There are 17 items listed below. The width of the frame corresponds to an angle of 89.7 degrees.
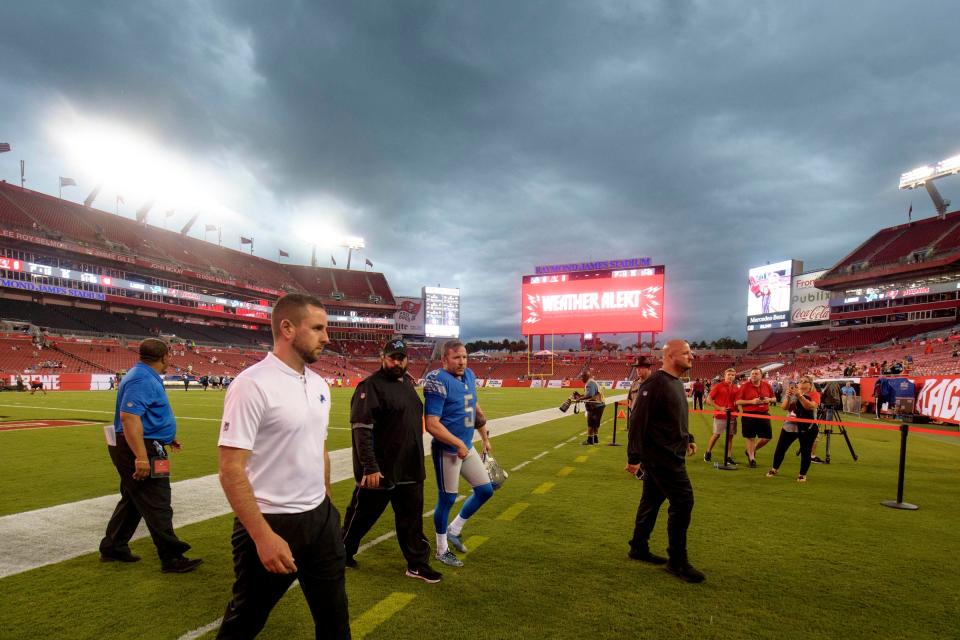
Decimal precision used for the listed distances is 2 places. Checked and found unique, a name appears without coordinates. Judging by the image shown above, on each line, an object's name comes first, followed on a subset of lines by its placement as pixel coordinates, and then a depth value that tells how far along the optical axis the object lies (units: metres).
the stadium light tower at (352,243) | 90.12
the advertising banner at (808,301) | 57.91
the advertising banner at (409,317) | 87.69
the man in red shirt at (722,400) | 9.45
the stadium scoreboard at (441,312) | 86.81
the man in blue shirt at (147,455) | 3.87
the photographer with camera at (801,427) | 7.82
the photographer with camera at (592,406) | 11.66
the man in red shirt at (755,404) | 8.87
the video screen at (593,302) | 47.53
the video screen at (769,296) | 61.12
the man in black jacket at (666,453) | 4.09
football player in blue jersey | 4.25
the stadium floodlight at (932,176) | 48.41
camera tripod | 11.66
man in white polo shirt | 1.94
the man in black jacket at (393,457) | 3.80
